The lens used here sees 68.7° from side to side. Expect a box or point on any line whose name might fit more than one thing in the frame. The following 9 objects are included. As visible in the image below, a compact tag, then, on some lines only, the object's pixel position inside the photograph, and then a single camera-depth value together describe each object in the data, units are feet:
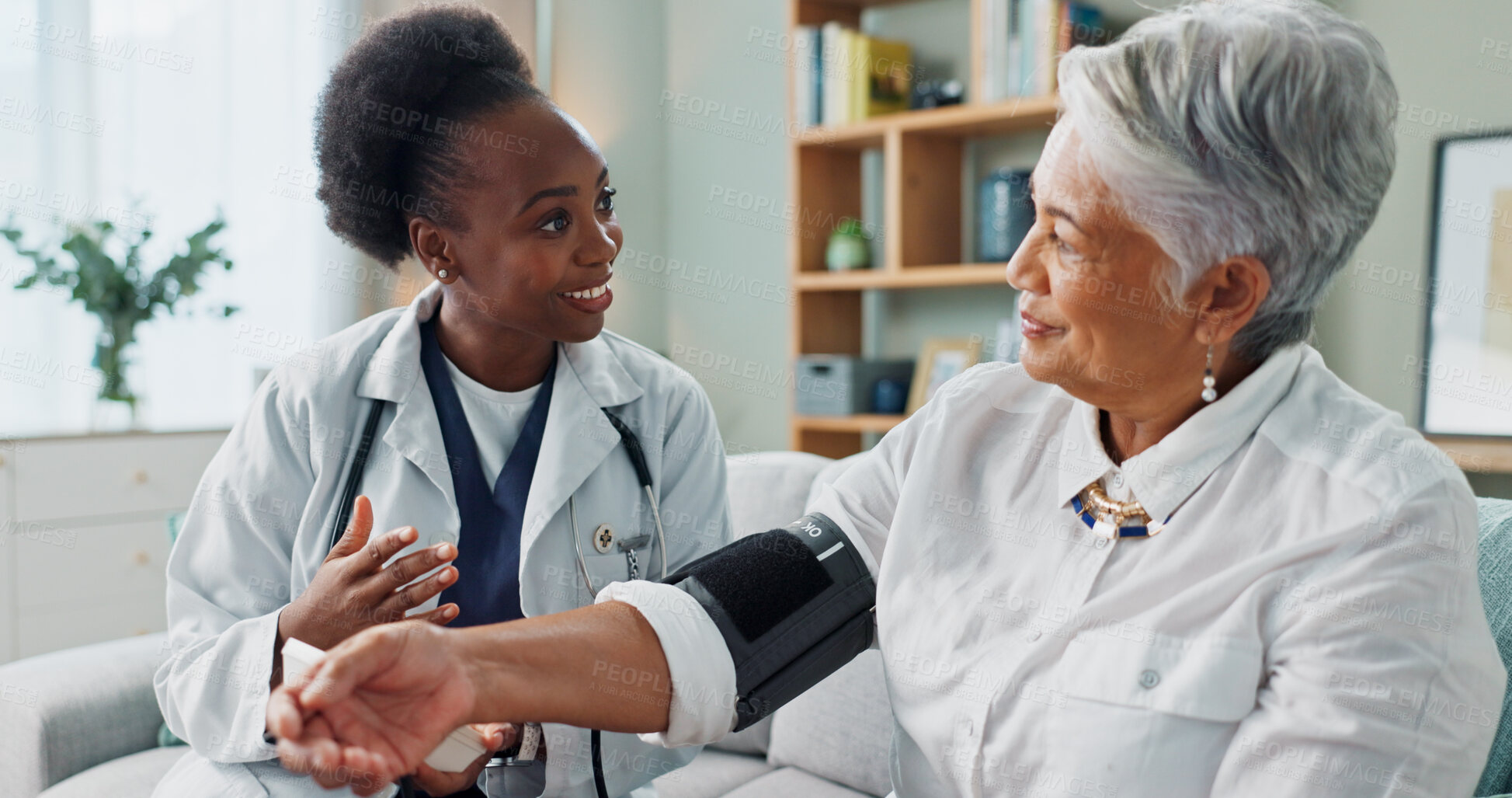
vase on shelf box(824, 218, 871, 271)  11.78
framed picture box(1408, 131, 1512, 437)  8.68
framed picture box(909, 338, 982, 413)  11.37
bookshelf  10.72
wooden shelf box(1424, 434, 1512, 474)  8.34
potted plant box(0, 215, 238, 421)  9.87
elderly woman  2.77
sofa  5.51
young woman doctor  4.32
